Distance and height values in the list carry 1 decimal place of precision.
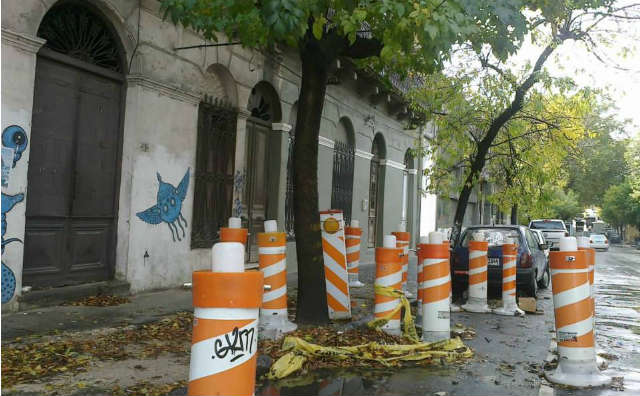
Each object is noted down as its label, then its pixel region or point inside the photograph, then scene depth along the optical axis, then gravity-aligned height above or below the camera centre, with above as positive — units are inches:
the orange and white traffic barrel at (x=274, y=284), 271.7 -31.4
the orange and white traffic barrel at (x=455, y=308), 378.1 -53.9
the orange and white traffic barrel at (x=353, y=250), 472.7 -23.0
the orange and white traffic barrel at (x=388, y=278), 275.4 -26.2
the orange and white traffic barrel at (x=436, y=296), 263.7 -32.3
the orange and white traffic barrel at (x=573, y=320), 211.3 -33.3
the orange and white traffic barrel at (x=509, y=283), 374.0 -35.4
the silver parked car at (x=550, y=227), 1129.8 +8.7
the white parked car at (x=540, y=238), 635.0 -7.8
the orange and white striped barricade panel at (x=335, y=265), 321.1 -24.5
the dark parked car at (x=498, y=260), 443.2 -24.1
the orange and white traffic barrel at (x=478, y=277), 374.3 -32.0
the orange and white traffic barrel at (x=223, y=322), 93.8 -17.6
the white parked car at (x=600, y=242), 1669.0 -25.0
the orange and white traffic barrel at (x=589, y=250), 285.1 -8.6
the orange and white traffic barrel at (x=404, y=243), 429.4 -14.2
